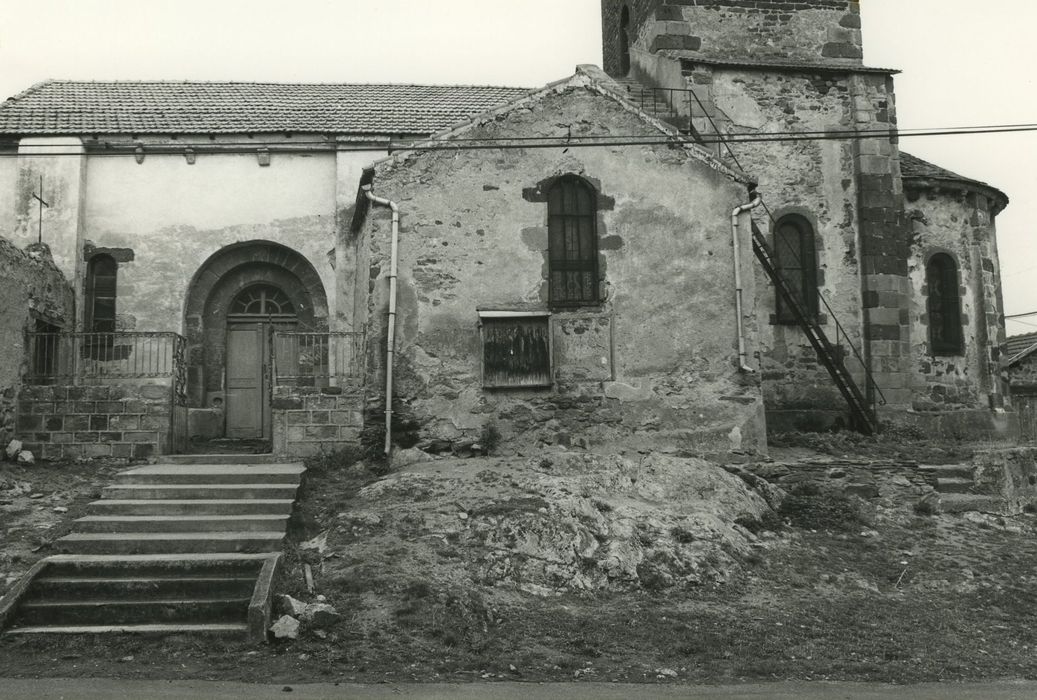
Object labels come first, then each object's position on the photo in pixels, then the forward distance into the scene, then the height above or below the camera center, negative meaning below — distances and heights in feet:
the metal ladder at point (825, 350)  52.54 +3.37
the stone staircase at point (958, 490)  42.01 -3.67
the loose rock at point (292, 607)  29.09 -5.64
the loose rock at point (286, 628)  28.09 -6.05
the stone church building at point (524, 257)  45.47 +8.78
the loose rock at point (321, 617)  28.78 -5.87
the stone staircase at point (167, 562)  29.68 -4.64
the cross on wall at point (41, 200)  59.21 +13.76
